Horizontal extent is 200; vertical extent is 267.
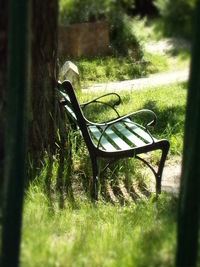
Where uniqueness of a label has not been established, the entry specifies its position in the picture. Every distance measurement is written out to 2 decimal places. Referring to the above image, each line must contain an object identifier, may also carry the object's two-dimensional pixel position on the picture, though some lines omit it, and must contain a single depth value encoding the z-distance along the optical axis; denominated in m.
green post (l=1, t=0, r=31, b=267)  3.97
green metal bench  7.26
